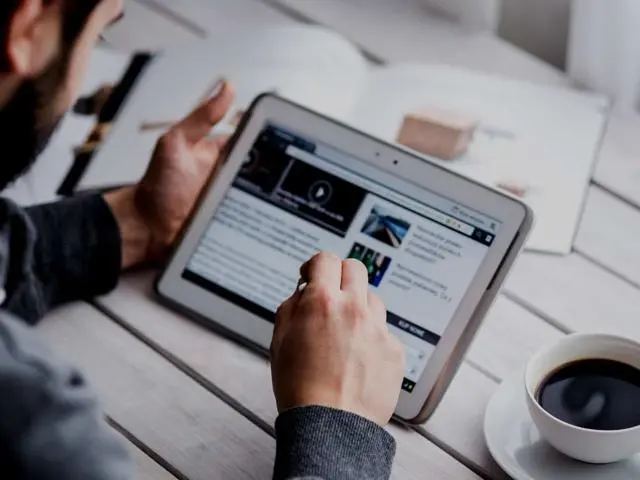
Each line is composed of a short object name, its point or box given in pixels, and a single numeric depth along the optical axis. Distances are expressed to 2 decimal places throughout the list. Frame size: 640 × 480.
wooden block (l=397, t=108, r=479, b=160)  1.24
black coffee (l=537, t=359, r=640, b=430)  0.99
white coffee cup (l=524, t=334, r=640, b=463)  0.97
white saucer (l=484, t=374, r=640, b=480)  1.00
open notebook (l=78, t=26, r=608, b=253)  1.24
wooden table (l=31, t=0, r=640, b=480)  1.03
